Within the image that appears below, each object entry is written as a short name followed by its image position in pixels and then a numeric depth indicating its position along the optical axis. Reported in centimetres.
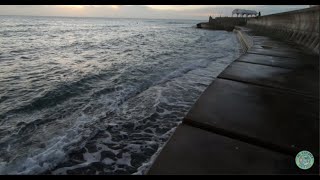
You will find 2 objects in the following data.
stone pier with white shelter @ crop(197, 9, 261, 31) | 5847
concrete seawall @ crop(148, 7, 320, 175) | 195
